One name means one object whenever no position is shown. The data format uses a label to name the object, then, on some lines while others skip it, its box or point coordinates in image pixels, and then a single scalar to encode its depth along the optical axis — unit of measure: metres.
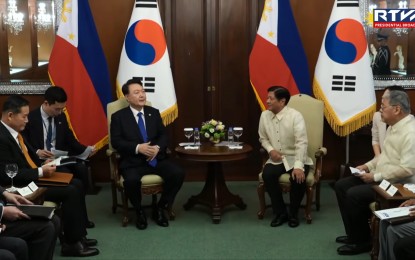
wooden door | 5.51
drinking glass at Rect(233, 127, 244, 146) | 4.65
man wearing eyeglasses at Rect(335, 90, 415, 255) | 3.29
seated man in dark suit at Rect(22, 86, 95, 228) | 4.09
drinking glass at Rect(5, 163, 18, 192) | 3.06
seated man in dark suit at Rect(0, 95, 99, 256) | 3.30
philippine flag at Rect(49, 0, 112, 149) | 5.11
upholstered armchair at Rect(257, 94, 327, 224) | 4.34
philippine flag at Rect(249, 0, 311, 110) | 5.15
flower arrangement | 4.58
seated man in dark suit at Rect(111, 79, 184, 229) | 4.23
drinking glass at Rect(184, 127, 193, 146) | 4.57
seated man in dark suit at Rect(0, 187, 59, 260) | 2.73
